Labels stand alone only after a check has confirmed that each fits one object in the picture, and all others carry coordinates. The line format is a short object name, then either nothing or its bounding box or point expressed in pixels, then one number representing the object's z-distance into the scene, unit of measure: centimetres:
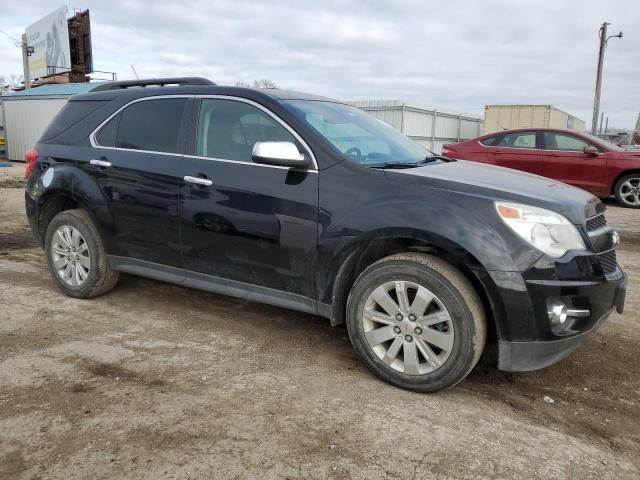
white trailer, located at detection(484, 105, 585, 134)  2262
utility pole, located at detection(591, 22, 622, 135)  2727
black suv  278
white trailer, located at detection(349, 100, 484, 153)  2205
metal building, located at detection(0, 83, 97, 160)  2031
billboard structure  3020
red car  1017
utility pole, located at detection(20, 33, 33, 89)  2542
